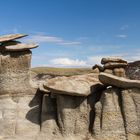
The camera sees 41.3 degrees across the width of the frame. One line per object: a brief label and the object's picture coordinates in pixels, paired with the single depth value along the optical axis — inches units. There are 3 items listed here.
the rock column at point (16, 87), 397.4
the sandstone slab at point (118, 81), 354.0
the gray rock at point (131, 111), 356.2
